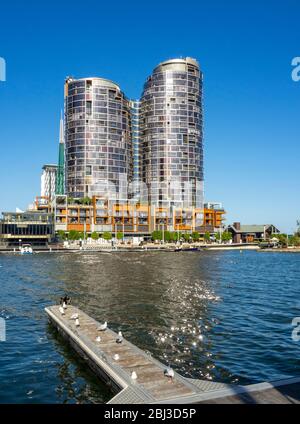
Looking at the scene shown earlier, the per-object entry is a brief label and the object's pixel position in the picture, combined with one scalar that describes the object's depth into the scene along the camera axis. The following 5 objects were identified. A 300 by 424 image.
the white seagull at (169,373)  23.84
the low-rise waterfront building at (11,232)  197.62
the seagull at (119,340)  31.92
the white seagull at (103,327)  35.55
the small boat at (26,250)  173.25
